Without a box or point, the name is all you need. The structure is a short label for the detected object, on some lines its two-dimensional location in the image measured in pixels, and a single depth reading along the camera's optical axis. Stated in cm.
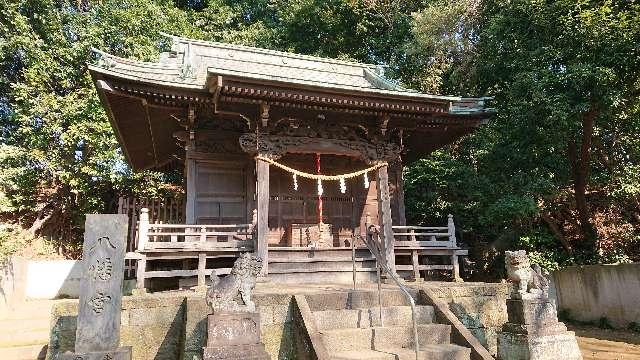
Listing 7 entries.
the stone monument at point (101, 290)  499
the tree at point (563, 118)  1073
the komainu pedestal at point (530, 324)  618
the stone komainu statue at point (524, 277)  657
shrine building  873
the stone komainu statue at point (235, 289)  509
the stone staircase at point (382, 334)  564
